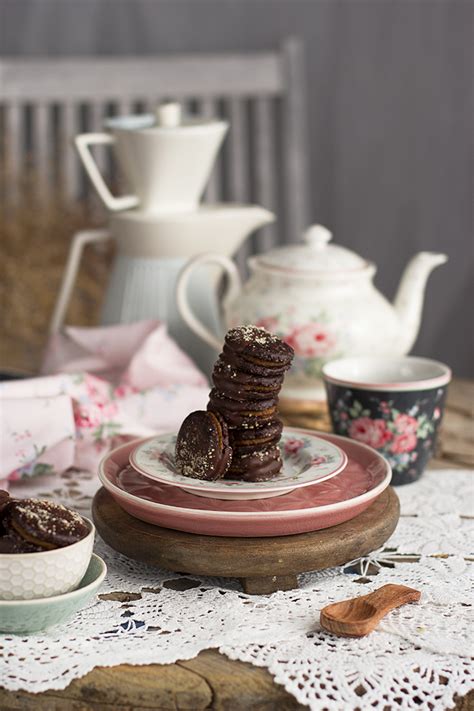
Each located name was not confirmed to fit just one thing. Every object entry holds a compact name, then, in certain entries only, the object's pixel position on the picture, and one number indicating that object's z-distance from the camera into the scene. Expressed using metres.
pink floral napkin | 1.28
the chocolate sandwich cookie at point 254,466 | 1.13
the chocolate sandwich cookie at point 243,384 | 1.12
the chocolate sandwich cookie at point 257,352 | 1.12
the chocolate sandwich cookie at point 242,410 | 1.13
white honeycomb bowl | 0.99
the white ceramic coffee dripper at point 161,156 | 1.57
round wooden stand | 1.06
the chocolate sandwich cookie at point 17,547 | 1.00
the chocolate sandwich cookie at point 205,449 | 1.11
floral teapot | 1.46
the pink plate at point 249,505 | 1.07
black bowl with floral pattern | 1.29
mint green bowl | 0.99
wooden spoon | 1.01
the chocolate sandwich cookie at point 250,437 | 1.13
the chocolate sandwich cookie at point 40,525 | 1.00
